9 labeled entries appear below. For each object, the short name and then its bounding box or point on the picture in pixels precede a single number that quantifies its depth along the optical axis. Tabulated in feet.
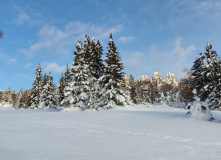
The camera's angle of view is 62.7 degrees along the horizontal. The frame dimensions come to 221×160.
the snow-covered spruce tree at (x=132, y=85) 225.35
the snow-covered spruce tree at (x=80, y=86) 89.30
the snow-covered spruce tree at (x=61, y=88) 154.61
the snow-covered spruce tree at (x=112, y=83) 90.33
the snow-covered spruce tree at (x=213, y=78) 94.71
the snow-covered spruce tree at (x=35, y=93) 153.58
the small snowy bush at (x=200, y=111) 47.26
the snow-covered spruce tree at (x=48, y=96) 141.18
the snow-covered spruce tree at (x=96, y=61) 110.63
